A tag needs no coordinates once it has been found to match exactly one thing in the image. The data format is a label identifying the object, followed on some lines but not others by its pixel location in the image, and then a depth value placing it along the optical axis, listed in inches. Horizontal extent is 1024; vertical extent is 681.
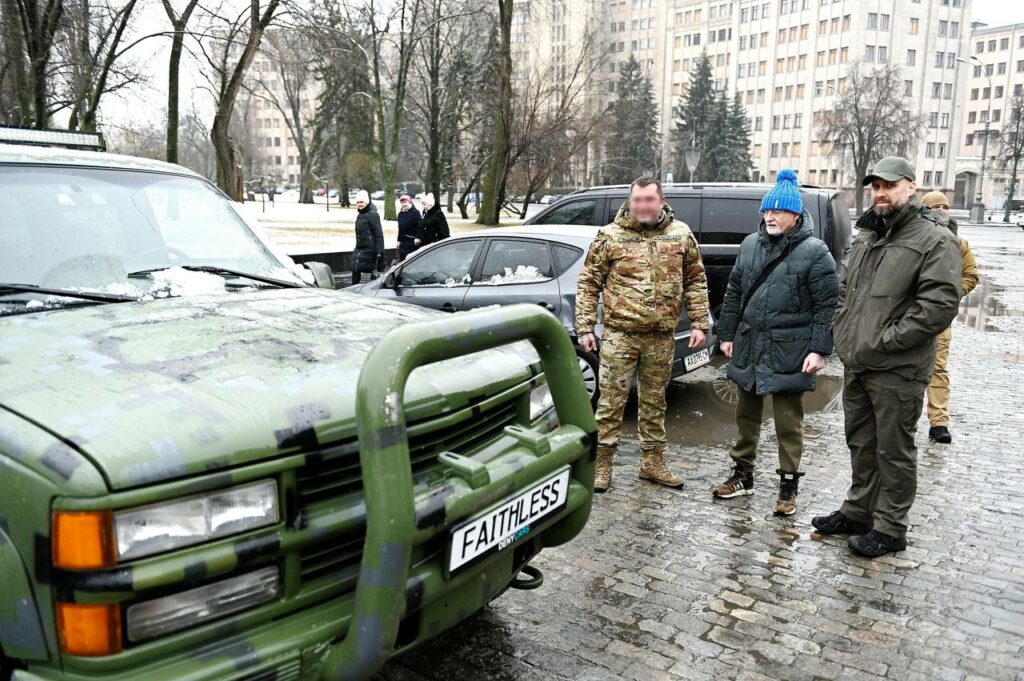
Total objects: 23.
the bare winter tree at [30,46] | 533.3
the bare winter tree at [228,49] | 700.0
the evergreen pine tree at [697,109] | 3058.6
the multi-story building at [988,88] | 3550.7
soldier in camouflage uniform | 196.7
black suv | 357.4
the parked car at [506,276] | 267.3
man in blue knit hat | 180.9
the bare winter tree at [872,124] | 2213.3
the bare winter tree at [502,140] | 952.9
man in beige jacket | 247.8
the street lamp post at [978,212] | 2192.4
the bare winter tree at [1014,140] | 1991.9
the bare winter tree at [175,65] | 689.0
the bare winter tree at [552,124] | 1233.4
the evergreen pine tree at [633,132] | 2070.6
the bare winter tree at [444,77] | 1366.9
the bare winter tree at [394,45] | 1279.5
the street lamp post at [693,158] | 1005.8
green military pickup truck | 68.9
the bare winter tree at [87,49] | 634.8
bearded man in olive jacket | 152.3
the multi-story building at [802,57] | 3309.5
